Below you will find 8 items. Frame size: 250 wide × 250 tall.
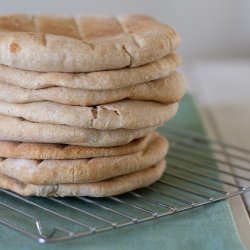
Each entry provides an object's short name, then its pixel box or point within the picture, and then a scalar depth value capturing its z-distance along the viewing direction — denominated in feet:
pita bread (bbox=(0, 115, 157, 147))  1.41
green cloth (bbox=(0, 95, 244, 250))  1.26
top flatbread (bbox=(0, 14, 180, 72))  1.37
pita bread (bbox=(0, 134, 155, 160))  1.44
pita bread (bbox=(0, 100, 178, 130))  1.39
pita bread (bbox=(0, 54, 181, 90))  1.38
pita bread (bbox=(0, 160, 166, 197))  1.46
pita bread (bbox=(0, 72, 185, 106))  1.39
